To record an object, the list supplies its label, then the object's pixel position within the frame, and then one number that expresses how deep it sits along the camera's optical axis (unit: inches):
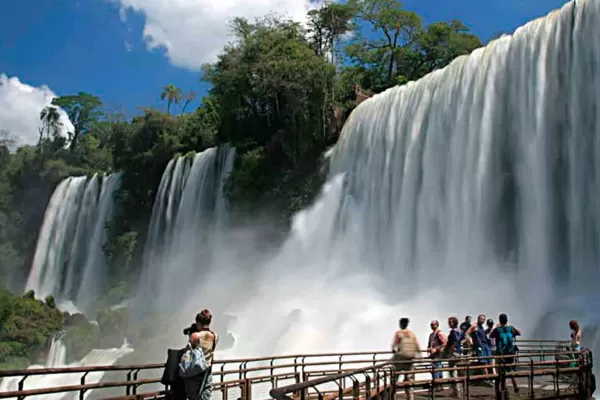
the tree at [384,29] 2138.3
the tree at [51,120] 3235.7
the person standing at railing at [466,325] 467.1
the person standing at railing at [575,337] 436.1
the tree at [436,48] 1998.0
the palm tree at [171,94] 3378.4
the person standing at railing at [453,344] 397.7
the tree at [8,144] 2847.0
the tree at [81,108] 3688.5
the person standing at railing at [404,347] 375.9
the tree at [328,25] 1756.9
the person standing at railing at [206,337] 266.2
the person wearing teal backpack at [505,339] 425.7
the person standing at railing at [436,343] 415.6
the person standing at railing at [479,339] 459.2
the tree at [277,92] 1393.9
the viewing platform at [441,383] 276.7
